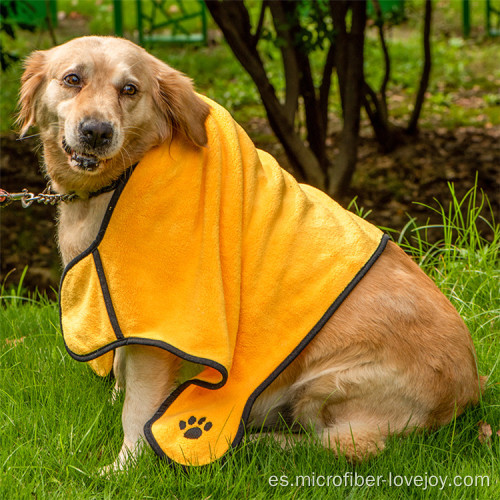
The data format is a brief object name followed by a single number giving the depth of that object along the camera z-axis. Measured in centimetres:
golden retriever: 246
